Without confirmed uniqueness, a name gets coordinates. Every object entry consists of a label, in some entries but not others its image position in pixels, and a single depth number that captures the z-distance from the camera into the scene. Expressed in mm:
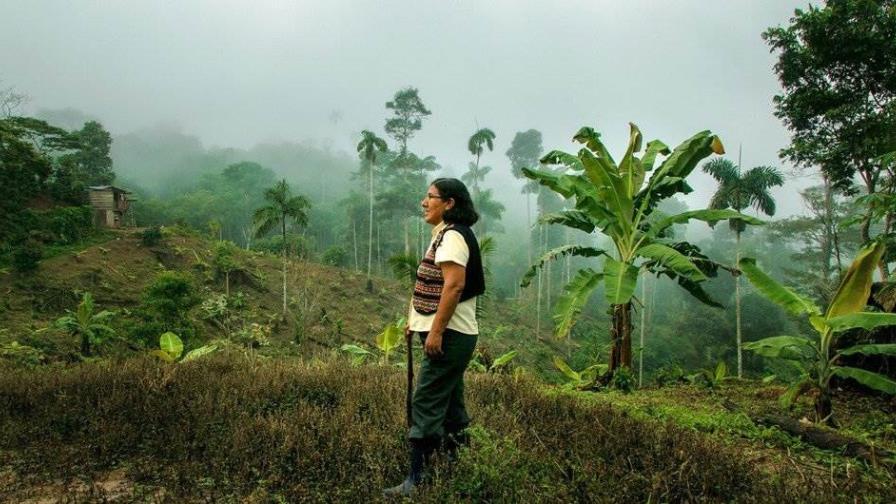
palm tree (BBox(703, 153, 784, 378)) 17438
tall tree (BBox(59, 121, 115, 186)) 34969
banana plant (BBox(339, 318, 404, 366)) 7820
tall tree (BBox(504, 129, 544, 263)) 56875
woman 2635
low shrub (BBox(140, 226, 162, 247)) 23750
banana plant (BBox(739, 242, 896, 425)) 4277
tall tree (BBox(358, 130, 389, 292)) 30312
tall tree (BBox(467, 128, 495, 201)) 35594
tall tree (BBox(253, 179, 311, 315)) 20344
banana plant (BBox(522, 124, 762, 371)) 6434
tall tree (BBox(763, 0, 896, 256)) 12156
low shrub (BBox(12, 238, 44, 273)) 17219
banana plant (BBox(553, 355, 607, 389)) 7143
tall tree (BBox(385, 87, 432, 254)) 42688
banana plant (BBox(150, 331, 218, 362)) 6977
